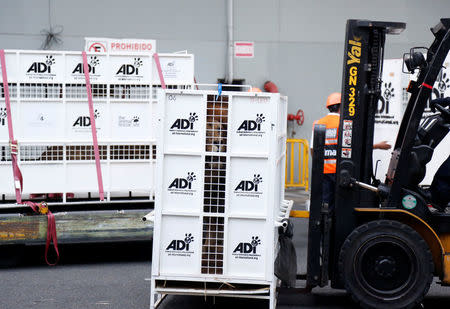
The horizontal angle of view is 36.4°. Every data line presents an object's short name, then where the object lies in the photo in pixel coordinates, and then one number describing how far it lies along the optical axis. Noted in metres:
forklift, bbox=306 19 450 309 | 6.13
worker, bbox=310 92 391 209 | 8.16
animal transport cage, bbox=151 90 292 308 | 6.07
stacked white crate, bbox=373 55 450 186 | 10.16
